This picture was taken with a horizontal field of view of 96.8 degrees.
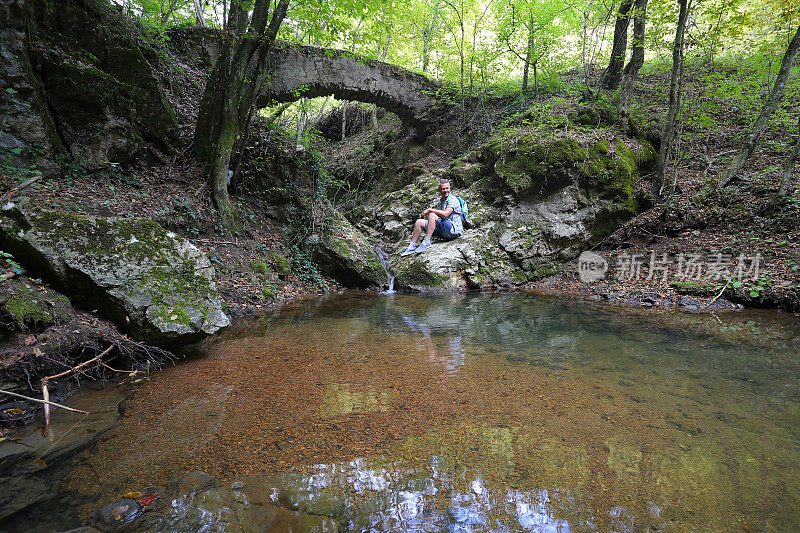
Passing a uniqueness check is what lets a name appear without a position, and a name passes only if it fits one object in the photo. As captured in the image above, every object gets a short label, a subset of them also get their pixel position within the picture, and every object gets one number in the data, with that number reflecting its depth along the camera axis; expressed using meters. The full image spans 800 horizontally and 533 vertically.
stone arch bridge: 9.73
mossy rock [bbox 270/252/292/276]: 7.22
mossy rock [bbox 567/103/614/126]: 10.03
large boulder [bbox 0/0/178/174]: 4.67
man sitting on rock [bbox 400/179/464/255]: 8.62
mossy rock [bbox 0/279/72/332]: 2.59
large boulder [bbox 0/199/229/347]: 3.20
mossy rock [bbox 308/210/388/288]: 7.97
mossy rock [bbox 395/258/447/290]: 8.08
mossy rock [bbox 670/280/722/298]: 6.06
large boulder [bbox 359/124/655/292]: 8.42
